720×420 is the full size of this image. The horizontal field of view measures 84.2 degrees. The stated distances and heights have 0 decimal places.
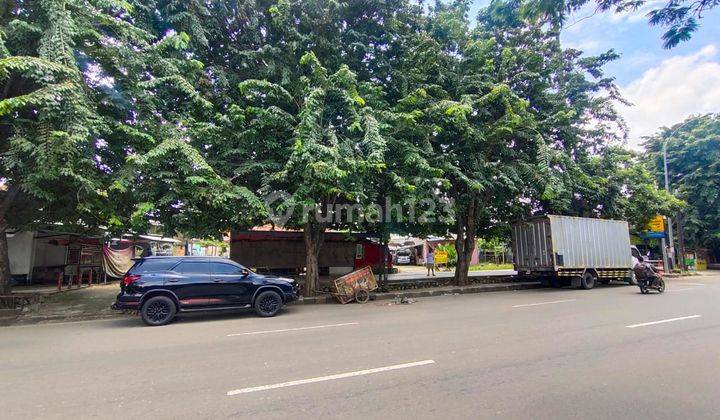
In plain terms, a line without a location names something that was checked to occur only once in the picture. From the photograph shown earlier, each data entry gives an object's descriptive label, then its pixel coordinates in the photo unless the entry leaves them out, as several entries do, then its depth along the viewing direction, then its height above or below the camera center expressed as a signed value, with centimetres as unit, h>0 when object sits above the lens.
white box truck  1680 +35
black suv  978 -68
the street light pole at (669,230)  2524 +174
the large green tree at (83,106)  880 +390
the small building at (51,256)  1731 +35
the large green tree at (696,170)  2839 +641
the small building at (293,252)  2017 +49
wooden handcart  1359 -89
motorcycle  1438 -78
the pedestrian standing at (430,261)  2448 -8
